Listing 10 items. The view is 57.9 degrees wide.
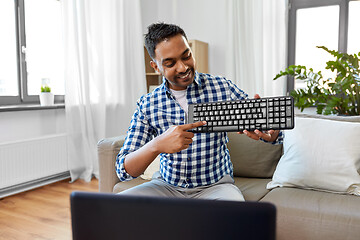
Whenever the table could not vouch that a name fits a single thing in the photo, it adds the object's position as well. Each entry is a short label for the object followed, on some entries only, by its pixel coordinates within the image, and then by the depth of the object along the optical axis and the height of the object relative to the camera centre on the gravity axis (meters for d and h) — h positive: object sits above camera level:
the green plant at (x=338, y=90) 2.12 +0.02
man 1.18 -0.13
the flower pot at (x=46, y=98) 2.87 -0.02
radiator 2.52 -0.55
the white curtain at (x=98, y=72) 2.99 +0.22
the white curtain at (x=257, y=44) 3.12 +0.49
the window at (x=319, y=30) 3.02 +0.60
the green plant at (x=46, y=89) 2.90 +0.06
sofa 1.27 -0.39
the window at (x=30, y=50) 2.81 +0.42
